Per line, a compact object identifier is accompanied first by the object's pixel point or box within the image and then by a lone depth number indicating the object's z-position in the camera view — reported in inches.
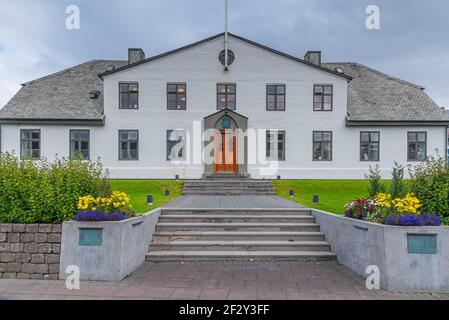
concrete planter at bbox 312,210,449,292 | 211.5
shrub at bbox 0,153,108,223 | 249.9
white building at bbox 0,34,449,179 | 809.5
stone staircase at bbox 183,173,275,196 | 649.0
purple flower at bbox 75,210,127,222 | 237.5
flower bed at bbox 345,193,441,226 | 219.6
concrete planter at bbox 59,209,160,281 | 230.8
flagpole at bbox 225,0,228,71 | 794.2
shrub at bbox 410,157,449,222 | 242.5
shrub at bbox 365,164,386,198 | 342.0
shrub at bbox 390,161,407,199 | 296.8
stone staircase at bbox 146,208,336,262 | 286.2
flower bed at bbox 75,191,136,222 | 238.4
